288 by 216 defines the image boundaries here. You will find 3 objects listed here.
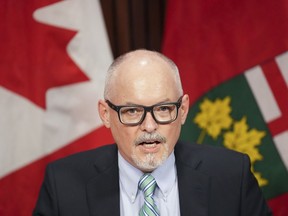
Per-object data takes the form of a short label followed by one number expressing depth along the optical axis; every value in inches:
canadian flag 187.6
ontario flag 194.2
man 135.9
